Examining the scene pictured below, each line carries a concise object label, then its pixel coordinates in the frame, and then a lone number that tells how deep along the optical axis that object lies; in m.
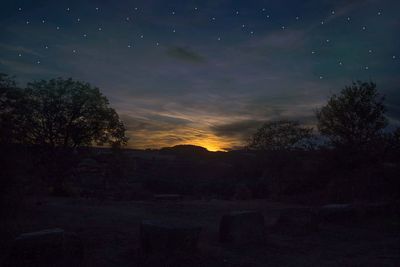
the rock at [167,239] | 9.12
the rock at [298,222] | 13.06
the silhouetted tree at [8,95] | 25.53
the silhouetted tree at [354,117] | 29.53
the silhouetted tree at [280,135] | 28.80
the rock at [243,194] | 30.05
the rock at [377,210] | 15.46
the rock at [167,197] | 26.81
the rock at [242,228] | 11.01
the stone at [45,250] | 7.78
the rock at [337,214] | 14.83
